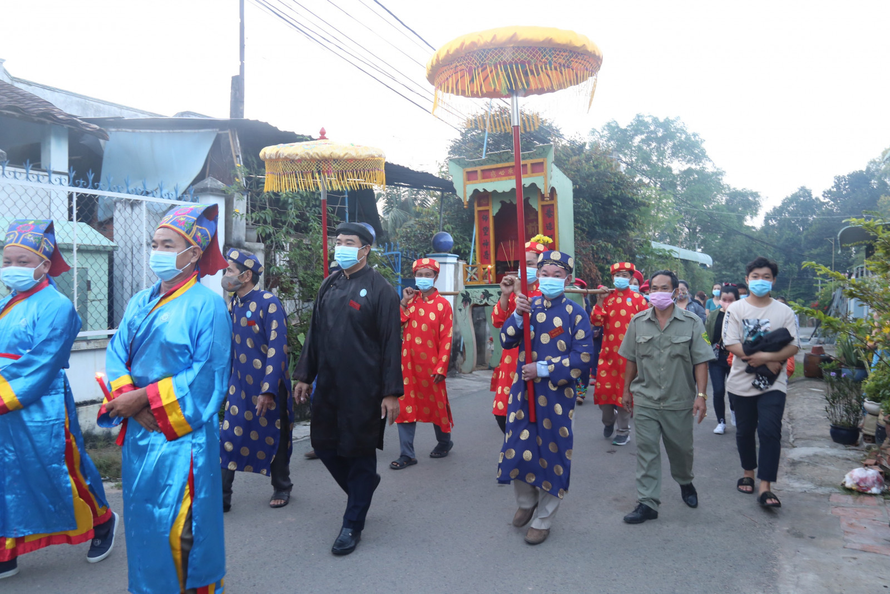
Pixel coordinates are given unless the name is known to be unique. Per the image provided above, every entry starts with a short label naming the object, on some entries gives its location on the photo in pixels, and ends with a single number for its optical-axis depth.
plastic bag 4.59
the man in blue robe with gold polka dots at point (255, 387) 4.31
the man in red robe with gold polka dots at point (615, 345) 6.34
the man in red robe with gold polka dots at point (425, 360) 5.66
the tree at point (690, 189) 37.34
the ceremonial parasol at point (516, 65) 3.68
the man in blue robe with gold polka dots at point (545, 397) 3.85
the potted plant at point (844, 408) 6.06
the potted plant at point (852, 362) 7.11
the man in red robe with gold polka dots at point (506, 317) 4.44
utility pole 14.62
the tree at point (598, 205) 16.34
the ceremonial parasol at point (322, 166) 6.09
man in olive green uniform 4.18
